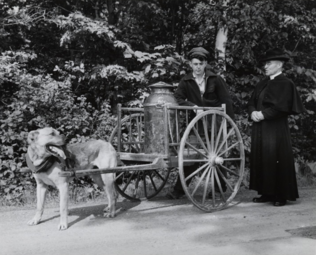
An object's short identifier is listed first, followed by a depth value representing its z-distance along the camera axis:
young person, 6.11
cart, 5.30
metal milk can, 5.57
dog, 4.63
